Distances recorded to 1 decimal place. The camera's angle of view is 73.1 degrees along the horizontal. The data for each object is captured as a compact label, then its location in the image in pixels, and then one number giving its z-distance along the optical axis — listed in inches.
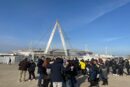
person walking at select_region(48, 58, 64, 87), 133.9
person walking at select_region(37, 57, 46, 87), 178.7
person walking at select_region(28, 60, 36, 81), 223.5
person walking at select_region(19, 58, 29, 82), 215.2
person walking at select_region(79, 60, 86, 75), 270.0
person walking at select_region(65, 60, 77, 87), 160.6
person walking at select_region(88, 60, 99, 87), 198.5
